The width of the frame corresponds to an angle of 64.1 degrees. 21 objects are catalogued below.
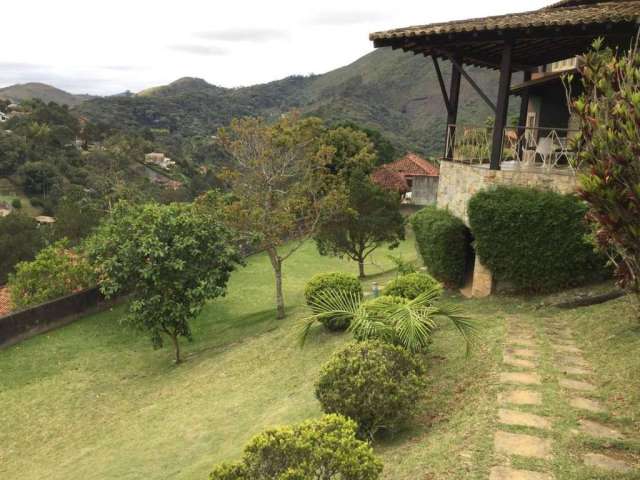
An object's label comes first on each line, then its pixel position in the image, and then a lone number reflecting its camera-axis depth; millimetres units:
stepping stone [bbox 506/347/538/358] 7461
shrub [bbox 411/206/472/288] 12062
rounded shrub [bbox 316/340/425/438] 5949
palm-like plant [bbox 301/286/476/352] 7004
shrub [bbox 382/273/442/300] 10219
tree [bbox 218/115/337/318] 16781
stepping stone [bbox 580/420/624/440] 5117
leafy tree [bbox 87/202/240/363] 14008
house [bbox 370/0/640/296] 9812
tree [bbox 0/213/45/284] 26203
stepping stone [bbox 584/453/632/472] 4547
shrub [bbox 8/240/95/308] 17766
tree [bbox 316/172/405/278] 20578
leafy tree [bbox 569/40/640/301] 4148
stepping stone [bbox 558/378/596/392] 6254
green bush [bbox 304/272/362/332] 12938
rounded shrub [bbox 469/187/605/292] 9938
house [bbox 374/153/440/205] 42781
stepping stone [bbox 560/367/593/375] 6754
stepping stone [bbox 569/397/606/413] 5703
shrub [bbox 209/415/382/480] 4023
